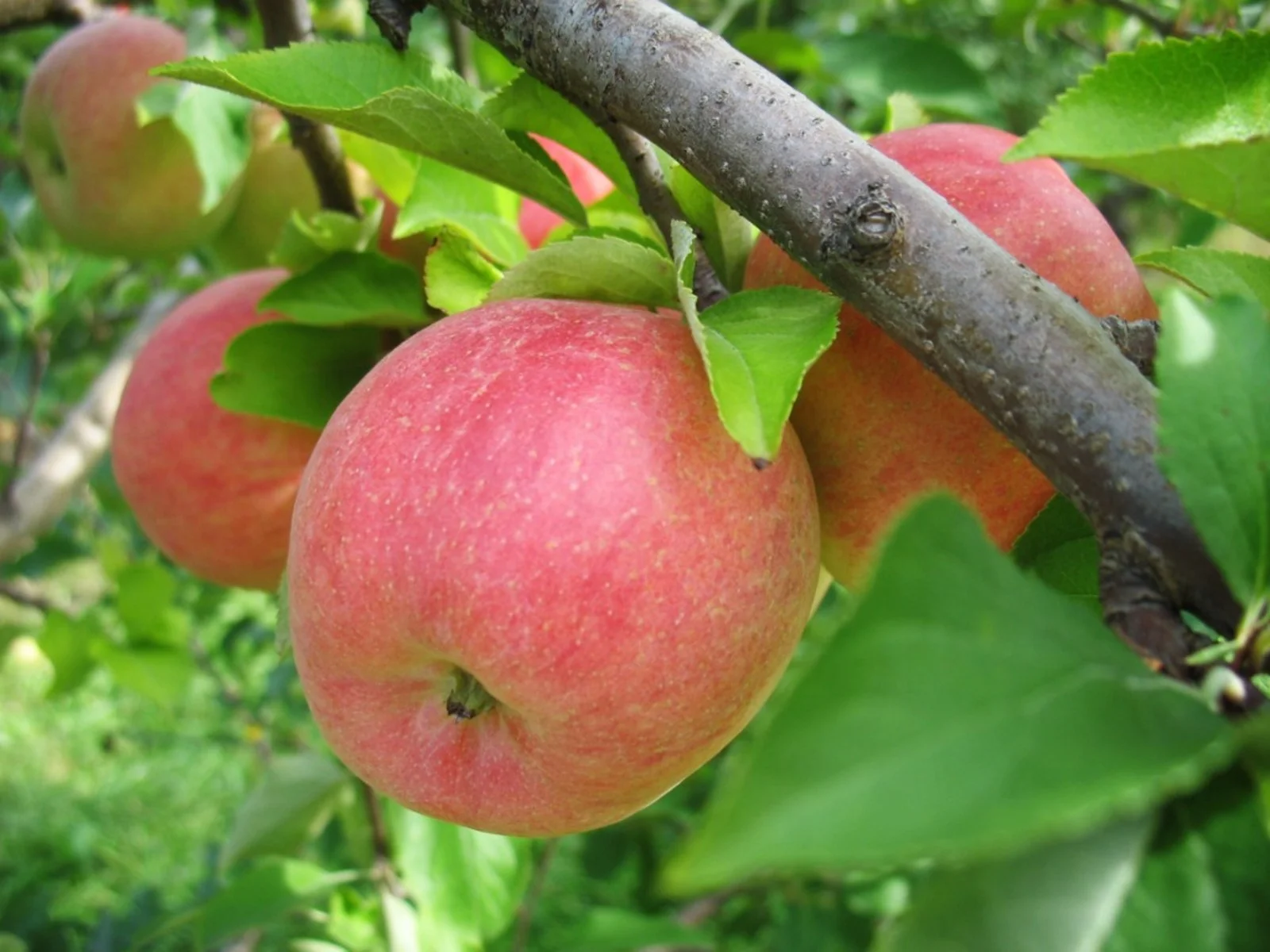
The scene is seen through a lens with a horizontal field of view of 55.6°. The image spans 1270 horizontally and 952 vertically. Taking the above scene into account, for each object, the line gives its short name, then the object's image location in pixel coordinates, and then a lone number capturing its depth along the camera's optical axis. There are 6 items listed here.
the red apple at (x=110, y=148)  0.36
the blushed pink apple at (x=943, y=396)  0.18
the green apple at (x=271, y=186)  0.35
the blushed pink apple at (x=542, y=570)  0.16
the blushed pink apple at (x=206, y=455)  0.27
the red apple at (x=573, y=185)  0.26
